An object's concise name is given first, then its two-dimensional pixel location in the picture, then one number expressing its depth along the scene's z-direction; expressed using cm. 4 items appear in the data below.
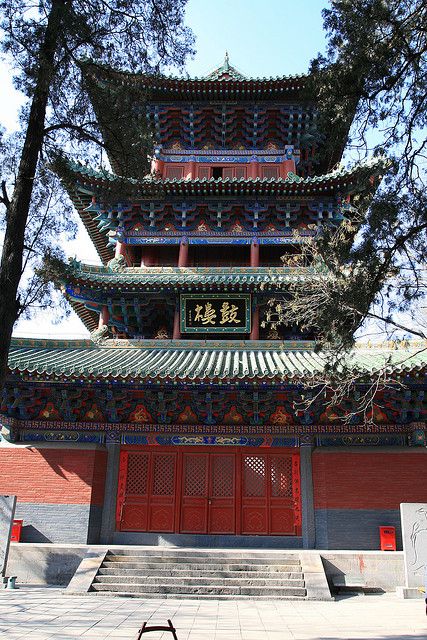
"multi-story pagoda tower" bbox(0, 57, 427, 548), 1153
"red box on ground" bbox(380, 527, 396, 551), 1112
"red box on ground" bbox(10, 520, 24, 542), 1151
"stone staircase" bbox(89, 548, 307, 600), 962
